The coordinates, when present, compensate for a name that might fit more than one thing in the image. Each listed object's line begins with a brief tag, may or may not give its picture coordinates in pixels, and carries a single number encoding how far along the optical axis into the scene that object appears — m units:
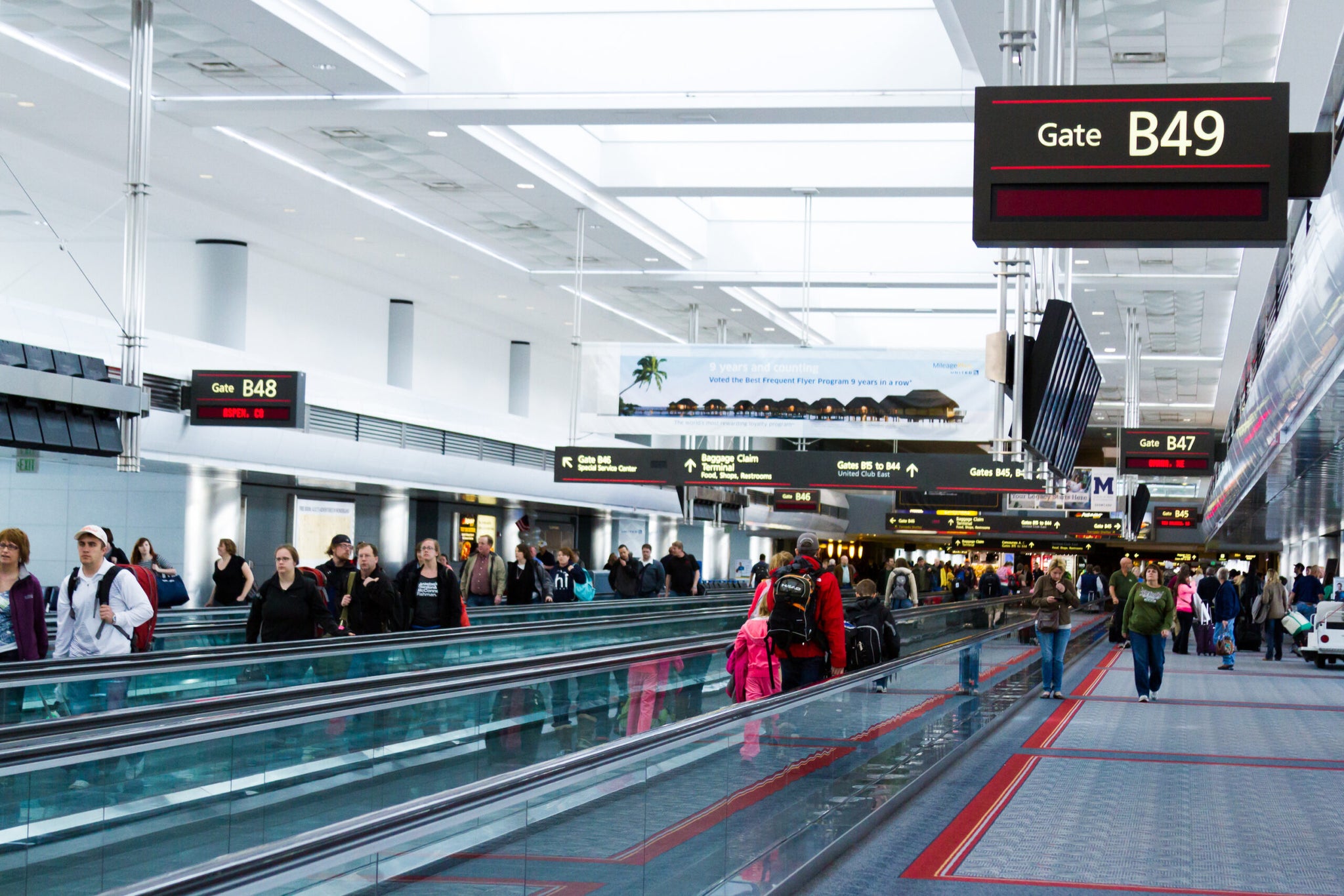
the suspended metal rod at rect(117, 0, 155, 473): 12.55
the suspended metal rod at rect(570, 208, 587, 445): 20.12
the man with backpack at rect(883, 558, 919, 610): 27.12
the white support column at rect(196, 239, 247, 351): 22.92
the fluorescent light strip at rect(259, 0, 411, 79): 12.47
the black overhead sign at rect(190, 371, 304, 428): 16.47
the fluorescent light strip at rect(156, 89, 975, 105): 13.58
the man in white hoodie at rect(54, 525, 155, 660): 8.70
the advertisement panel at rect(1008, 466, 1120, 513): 34.31
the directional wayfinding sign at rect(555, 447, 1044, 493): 21.36
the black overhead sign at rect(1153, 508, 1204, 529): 37.22
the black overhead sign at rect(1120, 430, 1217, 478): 24.61
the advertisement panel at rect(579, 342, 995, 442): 19.84
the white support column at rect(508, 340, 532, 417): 34.16
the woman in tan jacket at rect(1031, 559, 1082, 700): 15.80
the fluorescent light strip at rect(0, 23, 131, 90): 13.25
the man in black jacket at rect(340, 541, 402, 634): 11.80
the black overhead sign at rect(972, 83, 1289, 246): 6.81
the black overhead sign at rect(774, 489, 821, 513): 41.84
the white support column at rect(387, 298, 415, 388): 29.06
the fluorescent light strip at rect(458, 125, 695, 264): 16.11
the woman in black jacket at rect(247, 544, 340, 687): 10.71
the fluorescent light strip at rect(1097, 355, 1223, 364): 29.28
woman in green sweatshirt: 15.30
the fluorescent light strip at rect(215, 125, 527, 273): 17.12
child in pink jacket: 9.56
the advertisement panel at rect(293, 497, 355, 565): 25.94
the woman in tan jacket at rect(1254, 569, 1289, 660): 24.47
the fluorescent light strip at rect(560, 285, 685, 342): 26.31
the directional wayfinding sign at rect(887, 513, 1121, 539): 43.59
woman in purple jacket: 8.14
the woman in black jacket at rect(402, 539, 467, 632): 12.24
